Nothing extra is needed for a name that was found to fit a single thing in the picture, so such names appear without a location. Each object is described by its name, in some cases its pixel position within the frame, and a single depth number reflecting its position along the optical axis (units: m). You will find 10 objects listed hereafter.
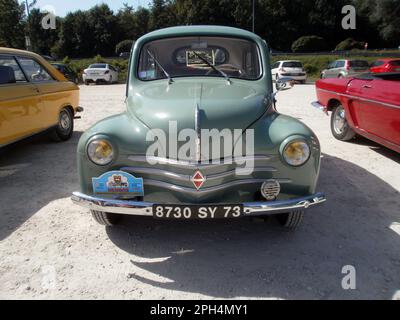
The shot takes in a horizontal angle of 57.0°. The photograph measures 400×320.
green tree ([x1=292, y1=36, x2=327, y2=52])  45.59
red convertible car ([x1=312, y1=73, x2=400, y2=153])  5.02
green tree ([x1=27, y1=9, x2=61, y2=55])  48.44
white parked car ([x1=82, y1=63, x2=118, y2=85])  22.03
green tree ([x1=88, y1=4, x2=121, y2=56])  55.72
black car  18.72
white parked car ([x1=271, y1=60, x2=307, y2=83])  21.17
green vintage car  2.82
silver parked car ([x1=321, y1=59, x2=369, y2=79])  18.66
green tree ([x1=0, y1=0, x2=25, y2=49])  39.41
